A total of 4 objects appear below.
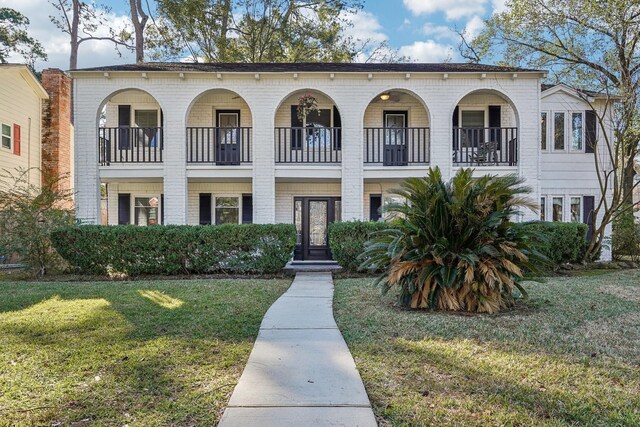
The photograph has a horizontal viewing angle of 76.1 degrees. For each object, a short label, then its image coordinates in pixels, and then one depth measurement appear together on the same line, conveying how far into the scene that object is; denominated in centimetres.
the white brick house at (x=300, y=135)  1259
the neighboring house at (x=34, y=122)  1511
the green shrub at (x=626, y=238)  1356
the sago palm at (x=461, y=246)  596
